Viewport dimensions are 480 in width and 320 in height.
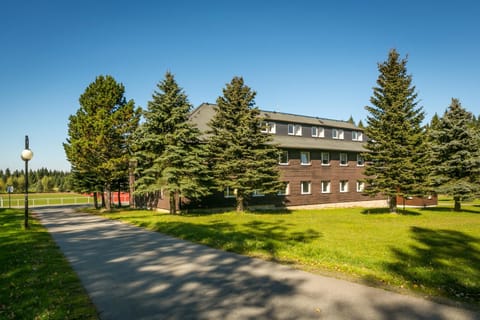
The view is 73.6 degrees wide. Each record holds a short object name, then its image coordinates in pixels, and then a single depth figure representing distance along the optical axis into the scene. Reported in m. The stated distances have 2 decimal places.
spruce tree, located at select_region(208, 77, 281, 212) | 22.66
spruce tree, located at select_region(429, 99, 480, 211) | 26.30
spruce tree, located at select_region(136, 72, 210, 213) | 21.81
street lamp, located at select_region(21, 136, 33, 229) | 15.80
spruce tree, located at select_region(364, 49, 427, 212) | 22.58
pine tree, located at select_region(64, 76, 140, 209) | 26.73
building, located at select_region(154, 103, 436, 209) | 30.14
